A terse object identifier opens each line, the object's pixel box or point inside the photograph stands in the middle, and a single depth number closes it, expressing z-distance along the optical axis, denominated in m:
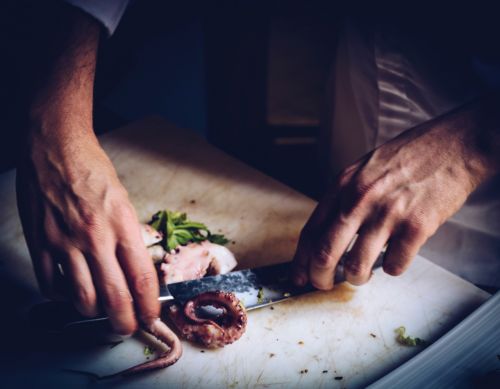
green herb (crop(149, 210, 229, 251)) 1.51
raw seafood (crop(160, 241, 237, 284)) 1.39
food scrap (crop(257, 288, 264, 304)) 1.35
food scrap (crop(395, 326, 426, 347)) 1.29
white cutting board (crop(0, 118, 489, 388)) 1.21
